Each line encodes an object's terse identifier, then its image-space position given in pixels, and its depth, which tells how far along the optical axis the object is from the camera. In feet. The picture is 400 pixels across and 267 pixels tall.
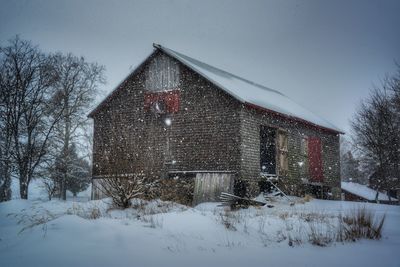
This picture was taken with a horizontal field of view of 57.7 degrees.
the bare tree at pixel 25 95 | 55.52
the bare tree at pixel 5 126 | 54.65
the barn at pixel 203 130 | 47.88
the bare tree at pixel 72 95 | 70.91
